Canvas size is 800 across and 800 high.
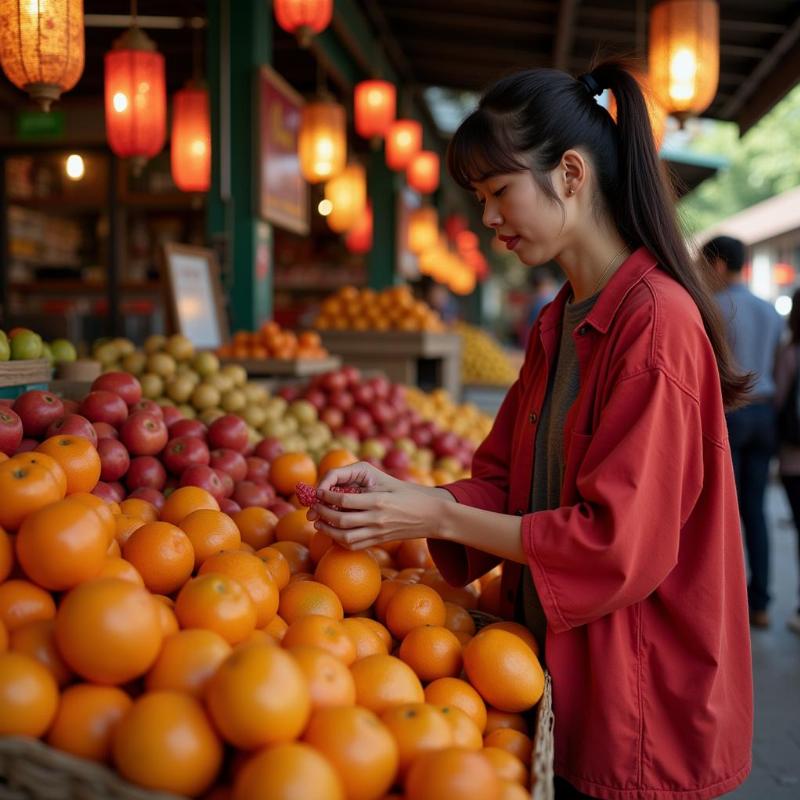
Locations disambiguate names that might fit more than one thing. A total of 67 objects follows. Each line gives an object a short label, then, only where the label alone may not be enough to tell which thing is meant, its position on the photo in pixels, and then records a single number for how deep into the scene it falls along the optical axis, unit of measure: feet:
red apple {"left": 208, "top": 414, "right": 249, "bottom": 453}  8.47
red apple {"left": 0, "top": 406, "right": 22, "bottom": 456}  5.88
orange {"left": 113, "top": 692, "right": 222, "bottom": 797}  3.32
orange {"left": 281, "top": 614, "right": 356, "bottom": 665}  4.42
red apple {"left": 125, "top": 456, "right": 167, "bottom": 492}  7.23
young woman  4.40
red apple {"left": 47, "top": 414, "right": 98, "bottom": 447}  6.35
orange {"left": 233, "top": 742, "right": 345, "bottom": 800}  3.22
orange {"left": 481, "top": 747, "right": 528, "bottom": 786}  3.97
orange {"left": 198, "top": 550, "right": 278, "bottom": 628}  4.71
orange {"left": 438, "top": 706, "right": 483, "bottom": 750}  4.16
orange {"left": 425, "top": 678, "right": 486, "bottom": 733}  4.59
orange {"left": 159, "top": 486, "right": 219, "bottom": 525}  5.84
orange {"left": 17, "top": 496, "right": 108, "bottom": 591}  4.12
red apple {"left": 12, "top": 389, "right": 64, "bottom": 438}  6.44
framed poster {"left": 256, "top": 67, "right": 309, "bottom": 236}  17.87
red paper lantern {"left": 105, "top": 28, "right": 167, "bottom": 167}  14.11
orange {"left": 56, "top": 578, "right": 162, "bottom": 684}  3.67
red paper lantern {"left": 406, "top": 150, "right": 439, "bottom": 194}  29.50
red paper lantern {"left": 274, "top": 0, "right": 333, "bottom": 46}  14.37
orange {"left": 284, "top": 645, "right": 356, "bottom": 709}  3.84
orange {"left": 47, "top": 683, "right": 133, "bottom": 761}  3.56
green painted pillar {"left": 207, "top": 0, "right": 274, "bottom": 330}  17.69
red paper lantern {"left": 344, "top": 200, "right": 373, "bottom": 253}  32.27
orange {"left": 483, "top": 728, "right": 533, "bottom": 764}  4.42
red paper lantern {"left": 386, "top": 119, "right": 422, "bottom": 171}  25.99
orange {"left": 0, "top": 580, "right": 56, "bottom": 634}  4.15
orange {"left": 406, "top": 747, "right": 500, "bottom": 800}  3.44
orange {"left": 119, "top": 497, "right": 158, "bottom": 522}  6.03
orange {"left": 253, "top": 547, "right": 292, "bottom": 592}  5.43
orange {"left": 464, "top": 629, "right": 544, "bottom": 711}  4.68
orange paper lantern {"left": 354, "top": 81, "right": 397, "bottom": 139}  21.70
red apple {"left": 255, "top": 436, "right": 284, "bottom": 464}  8.98
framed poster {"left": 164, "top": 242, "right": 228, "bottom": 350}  14.79
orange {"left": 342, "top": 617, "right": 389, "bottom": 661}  4.85
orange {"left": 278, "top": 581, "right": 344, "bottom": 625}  5.03
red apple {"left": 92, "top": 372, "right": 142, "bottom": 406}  7.89
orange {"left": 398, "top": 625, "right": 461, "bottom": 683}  4.96
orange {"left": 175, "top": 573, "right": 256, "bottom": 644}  4.20
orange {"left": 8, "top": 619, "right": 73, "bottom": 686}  3.88
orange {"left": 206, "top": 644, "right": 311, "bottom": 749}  3.40
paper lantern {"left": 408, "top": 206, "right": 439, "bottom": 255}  35.99
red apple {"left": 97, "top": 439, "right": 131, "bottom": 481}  6.93
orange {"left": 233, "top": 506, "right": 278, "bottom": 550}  6.37
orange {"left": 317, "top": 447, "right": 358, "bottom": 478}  8.29
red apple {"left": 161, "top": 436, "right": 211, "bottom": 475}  7.62
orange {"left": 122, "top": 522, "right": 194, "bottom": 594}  4.76
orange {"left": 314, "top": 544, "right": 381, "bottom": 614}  5.38
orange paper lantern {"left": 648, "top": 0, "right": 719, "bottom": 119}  15.12
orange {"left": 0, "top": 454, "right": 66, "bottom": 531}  4.50
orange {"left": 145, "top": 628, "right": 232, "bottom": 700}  3.72
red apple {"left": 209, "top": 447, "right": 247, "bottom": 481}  7.97
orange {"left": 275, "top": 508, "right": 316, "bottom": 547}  6.20
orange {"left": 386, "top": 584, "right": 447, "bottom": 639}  5.36
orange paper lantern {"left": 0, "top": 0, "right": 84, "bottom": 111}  9.72
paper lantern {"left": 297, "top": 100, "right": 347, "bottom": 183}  19.66
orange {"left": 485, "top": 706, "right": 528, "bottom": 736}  4.75
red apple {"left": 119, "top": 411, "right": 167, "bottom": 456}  7.41
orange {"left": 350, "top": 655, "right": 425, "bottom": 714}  4.24
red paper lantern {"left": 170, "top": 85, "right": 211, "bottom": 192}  16.98
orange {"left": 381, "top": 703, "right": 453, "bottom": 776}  3.79
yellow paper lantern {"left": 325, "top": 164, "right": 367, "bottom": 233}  25.12
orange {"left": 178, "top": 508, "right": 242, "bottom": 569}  5.22
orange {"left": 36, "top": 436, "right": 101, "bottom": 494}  5.27
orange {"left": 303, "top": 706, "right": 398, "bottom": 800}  3.52
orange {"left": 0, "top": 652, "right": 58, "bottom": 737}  3.51
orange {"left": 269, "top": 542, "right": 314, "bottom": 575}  5.84
